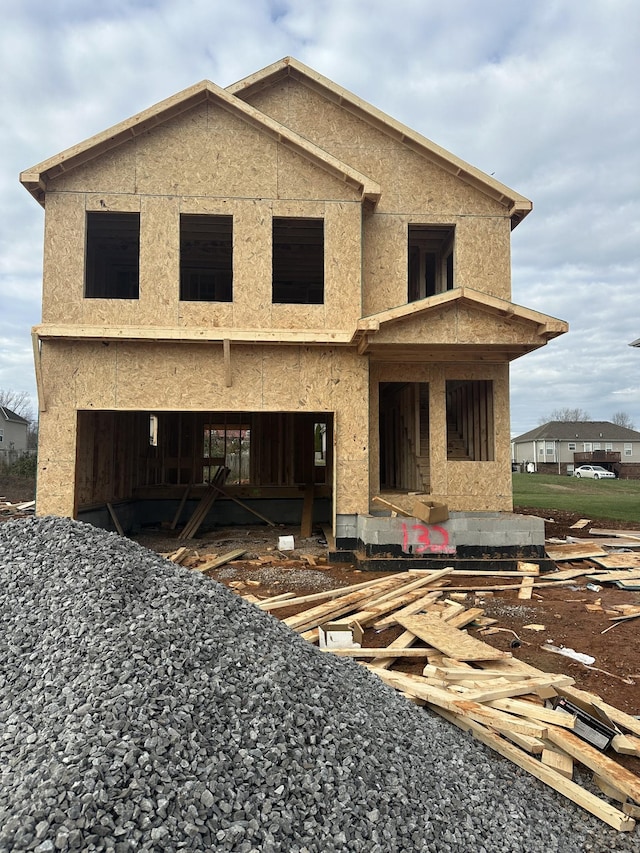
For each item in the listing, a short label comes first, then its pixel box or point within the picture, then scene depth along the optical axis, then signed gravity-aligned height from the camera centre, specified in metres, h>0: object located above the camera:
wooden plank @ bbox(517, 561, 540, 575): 10.09 -2.28
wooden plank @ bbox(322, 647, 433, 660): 5.87 -2.31
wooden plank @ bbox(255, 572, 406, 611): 7.75 -2.26
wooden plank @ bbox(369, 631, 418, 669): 5.82 -2.33
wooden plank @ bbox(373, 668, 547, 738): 4.18 -2.25
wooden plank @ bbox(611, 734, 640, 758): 4.04 -2.33
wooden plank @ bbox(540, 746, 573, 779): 3.86 -2.38
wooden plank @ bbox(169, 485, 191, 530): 15.46 -1.71
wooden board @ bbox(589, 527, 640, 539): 13.66 -2.15
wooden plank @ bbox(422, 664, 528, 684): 5.17 -2.25
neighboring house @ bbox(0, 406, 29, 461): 43.97 +2.53
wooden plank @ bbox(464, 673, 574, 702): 4.71 -2.22
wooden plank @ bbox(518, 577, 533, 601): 8.79 -2.40
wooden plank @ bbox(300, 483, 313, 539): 14.59 -1.79
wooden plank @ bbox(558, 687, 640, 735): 4.41 -2.33
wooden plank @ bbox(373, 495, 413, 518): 10.45 -1.06
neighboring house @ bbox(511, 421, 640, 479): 60.66 +1.71
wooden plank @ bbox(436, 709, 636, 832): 3.39 -2.41
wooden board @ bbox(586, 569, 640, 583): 9.76 -2.36
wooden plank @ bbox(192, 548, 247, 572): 10.71 -2.29
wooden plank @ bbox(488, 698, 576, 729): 4.31 -2.26
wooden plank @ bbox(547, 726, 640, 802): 3.60 -2.31
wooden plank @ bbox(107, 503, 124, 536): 13.45 -1.67
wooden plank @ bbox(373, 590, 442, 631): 7.15 -2.32
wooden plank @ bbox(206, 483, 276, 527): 16.13 -1.62
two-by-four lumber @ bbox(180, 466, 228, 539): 14.59 -1.55
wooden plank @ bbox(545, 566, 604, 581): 9.88 -2.36
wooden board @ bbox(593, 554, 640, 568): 10.55 -2.26
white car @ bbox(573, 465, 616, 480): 46.00 -1.52
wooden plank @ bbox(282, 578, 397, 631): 6.93 -2.27
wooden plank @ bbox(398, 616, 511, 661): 5.79 -2.28
